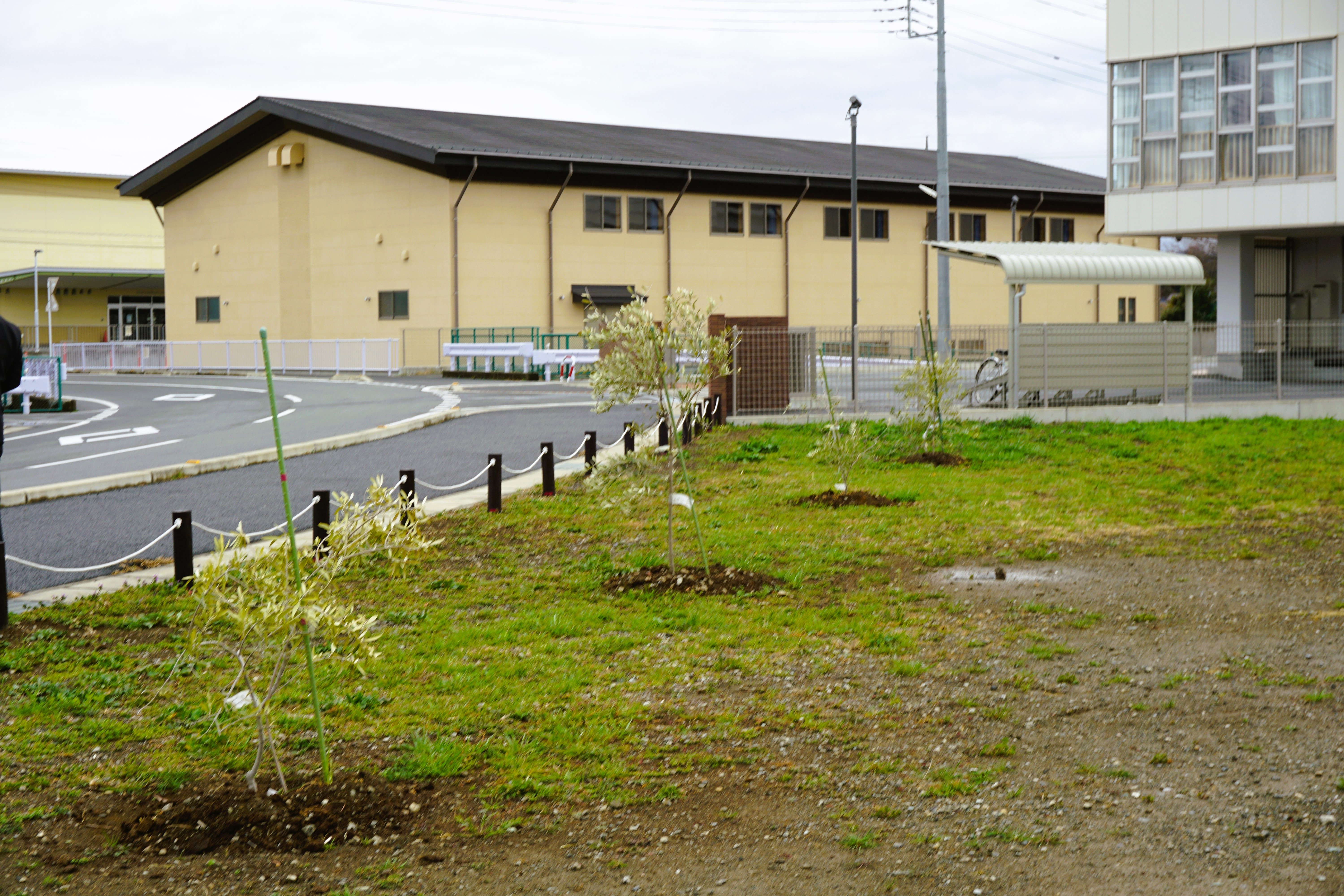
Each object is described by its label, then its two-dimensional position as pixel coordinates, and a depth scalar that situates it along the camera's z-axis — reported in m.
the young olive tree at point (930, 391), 16.52
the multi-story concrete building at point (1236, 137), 26.33
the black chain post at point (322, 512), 9.99
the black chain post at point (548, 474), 13.76
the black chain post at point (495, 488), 12.57
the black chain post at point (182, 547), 8.95
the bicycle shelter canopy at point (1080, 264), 22.41
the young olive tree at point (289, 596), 4.88
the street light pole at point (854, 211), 32.81
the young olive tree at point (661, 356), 9.12
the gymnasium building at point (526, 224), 40.44
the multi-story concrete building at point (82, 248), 63.62
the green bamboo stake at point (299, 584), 4.48
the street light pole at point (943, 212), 32.56
